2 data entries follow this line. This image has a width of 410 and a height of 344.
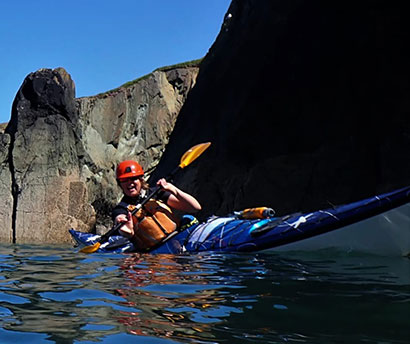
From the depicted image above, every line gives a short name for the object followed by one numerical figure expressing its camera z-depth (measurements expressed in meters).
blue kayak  4.16
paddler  5.72
